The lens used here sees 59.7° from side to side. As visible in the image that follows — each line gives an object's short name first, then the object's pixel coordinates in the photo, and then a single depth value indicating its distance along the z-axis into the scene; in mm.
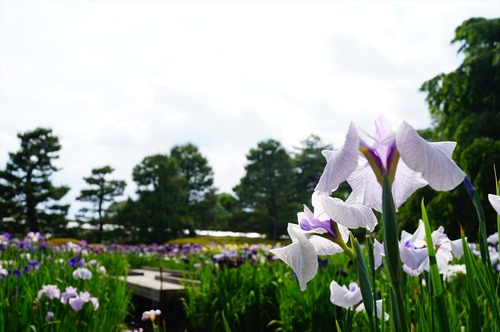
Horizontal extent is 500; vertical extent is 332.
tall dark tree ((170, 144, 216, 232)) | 34438
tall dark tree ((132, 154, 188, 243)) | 27734
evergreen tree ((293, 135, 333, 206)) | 33600
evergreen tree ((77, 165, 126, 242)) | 29125
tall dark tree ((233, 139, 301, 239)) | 31734
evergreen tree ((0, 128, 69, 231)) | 24531
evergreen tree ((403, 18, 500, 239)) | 9555
